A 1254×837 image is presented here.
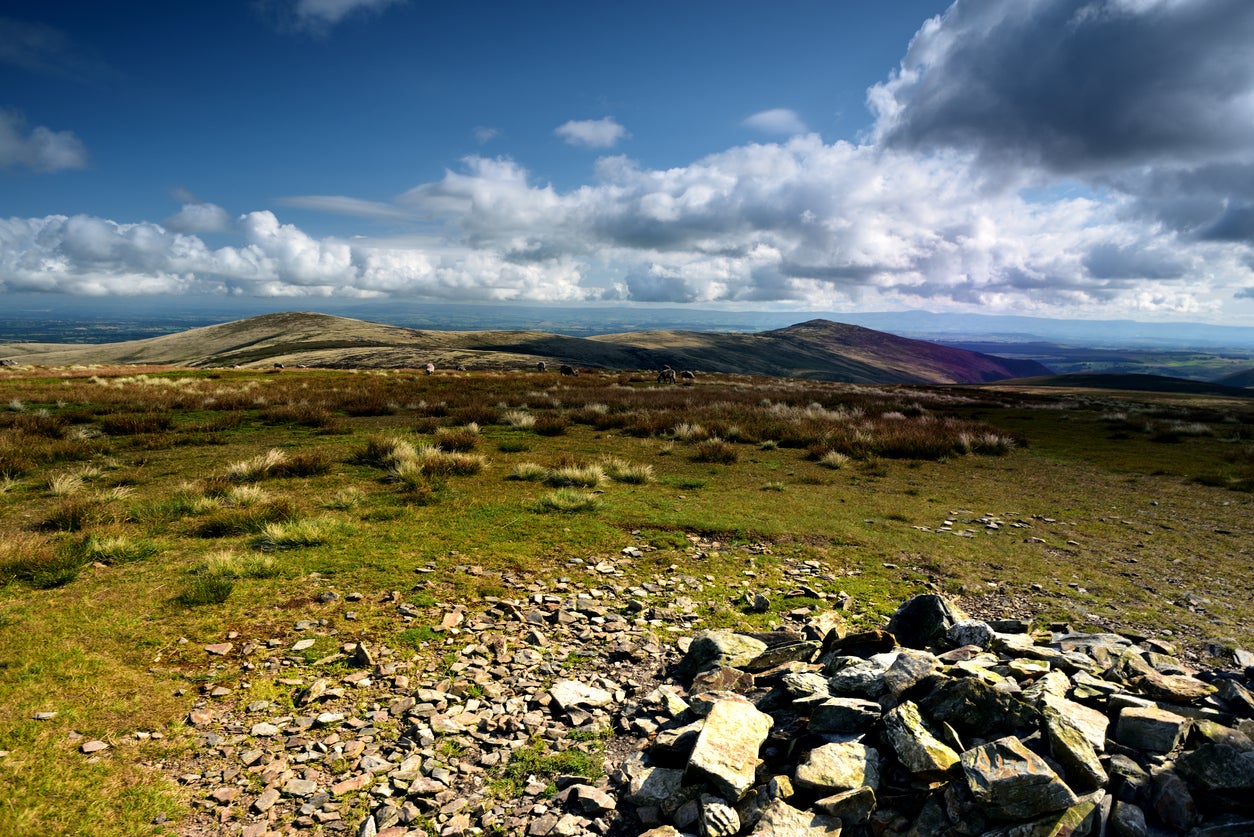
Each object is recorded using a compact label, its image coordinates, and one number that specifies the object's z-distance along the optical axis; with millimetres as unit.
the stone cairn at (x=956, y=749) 3641
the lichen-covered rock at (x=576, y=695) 5463
